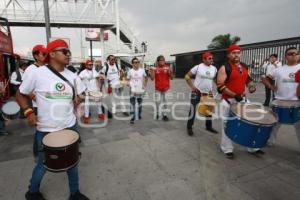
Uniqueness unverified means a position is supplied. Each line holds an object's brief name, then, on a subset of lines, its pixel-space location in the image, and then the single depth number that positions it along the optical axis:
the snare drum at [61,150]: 2.33
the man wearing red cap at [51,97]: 2.49
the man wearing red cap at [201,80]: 5.12
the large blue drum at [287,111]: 3.83
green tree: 34.72
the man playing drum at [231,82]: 3.79
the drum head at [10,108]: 4.68
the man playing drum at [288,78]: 4.07
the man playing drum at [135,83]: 6.57
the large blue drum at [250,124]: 3.08
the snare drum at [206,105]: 4.67
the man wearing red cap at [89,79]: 6.53
